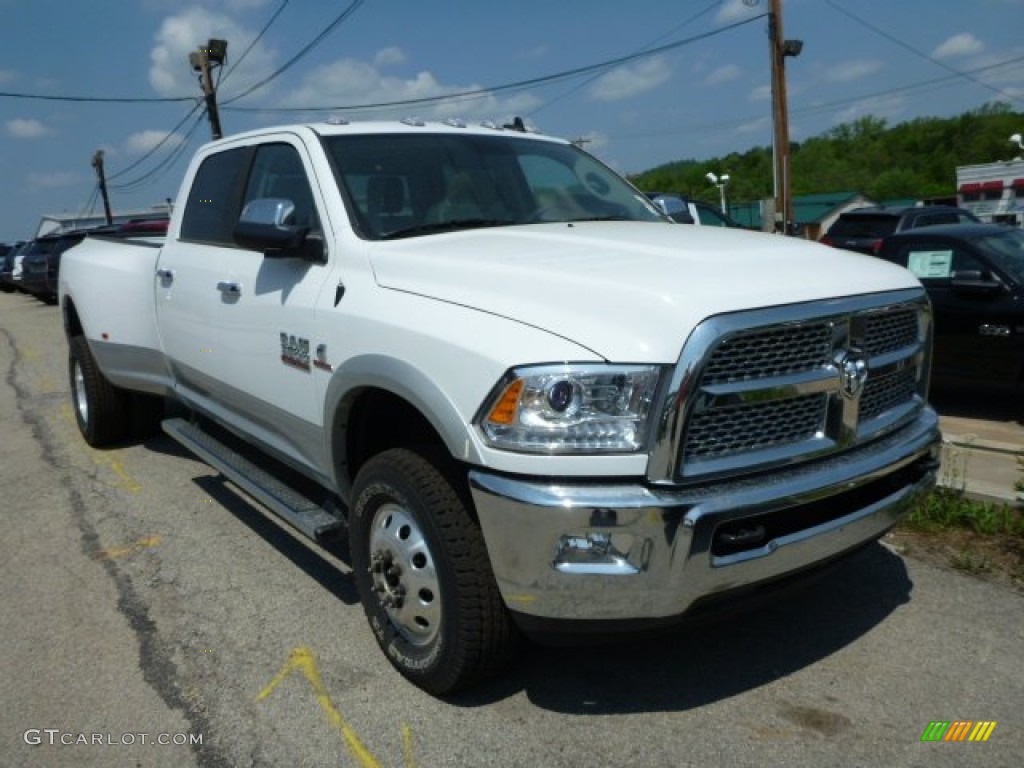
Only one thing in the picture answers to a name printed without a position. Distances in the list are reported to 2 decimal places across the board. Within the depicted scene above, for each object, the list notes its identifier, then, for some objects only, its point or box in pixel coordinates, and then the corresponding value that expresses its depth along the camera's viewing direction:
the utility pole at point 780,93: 20.17
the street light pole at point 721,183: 35.47
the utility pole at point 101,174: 54.75
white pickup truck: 2.52
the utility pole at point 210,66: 25.34
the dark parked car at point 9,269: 29.42
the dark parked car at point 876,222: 14.33
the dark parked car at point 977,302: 6.89
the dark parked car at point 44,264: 21.77
